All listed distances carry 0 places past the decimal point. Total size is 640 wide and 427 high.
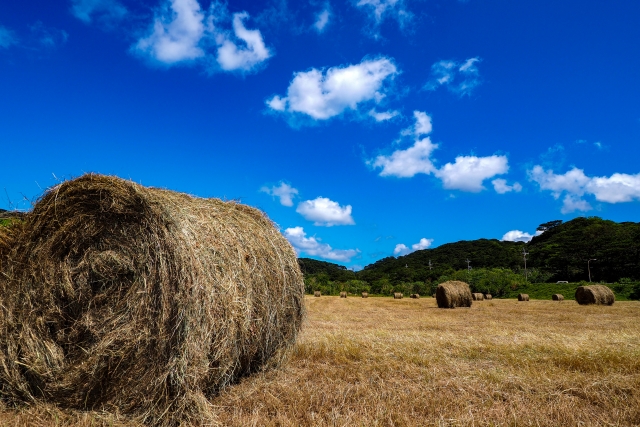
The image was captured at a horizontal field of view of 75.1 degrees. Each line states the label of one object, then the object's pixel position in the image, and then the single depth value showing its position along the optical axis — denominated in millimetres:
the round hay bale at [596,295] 20781
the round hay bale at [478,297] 30231
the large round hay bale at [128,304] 3820
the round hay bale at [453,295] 20109
